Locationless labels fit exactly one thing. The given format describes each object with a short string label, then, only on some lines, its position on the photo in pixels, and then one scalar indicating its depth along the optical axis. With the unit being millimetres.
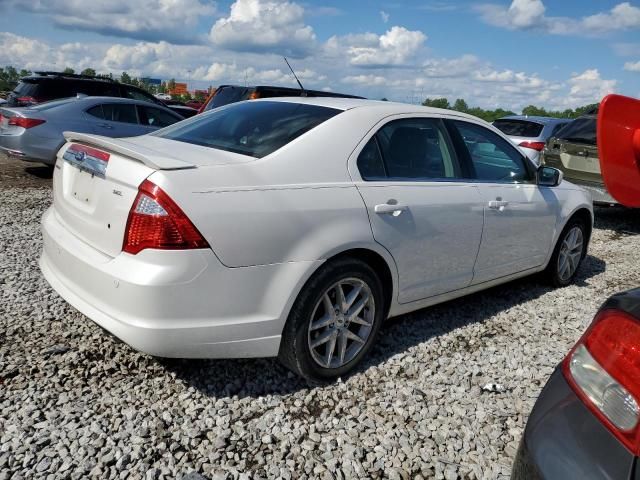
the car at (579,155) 7688
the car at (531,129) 9750
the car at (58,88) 11016
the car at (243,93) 9875
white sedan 2428
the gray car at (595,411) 1313
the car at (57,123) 8453
